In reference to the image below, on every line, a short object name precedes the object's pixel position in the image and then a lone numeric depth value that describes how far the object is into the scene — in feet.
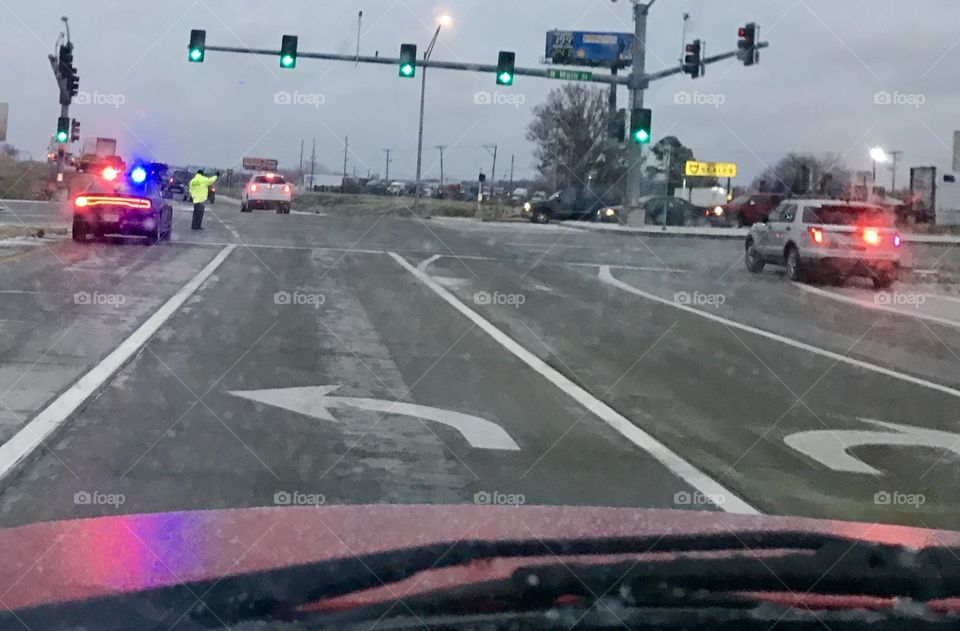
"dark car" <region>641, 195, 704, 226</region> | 184.34
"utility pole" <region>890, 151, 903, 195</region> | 356.32
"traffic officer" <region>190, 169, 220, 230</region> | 105.08
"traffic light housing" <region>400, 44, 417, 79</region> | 114.73
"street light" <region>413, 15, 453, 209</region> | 193.66
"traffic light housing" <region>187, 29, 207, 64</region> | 114.42
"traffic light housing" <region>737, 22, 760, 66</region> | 101.45
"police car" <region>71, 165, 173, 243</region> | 81.20
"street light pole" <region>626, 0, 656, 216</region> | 122.21
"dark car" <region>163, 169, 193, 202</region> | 220.84
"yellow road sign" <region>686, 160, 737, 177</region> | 249.75
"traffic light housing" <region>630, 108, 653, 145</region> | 111.14
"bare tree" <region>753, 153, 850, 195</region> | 276.90
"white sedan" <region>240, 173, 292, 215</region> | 170.19
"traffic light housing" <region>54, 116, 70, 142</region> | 145.89
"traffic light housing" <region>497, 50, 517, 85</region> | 115.44
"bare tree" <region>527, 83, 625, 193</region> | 309.01
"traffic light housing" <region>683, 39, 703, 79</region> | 107.34
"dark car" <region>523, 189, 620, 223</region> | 194.59
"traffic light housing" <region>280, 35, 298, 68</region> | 114.73
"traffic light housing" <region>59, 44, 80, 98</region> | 124.67
